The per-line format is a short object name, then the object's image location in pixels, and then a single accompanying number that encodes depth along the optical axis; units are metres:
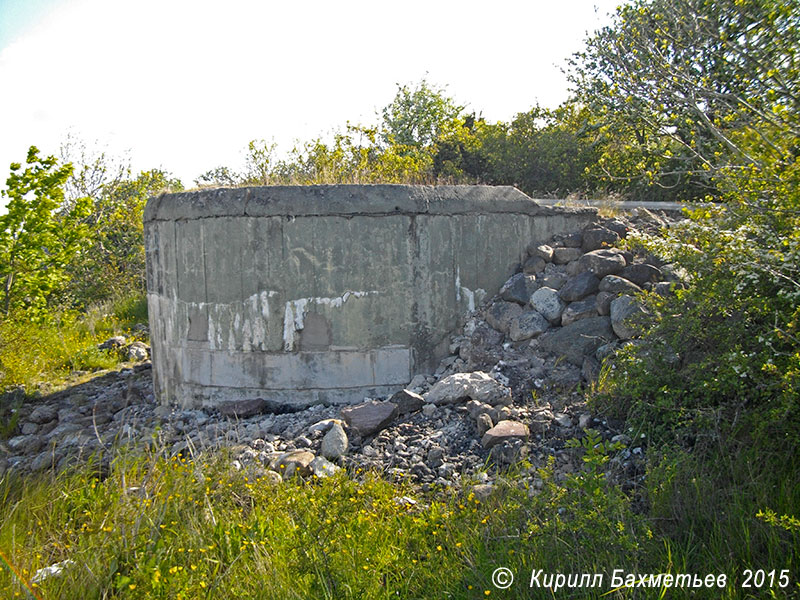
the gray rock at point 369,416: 4.91
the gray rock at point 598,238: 6.24
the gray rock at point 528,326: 5.75
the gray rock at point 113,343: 9.80
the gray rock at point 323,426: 5.08
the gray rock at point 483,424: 4.62
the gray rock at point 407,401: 5.18
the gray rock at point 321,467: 4.35
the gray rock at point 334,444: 4.68
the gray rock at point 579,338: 5.41
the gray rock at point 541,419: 4.54
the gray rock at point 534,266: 6.24
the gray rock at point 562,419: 4.55
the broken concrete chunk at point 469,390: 5.01
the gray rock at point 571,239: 6.40
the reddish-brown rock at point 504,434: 4.42
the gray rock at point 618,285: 5.55
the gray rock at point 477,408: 4.82
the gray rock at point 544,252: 6.29
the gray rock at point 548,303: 5.82
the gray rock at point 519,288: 6.05
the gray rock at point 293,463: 4.39
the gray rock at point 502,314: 5.92
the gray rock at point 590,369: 5.05
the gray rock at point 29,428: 6.75
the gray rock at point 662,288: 5.41
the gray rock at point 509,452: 4.24
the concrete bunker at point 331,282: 5.90
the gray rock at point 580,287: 5.77
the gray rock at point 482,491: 3.75
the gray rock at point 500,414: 4.76
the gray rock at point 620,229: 6.40
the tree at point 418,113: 19.20
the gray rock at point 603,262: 5.83
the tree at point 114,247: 13.00
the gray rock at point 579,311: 5.65
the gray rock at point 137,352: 9.54
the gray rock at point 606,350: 5.18
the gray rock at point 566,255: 6.27
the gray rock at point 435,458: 4.43
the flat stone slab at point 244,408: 5.86
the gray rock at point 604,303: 5.55
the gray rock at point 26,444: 6.01
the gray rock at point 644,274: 5.75
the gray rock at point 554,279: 6.06
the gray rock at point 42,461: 5.20
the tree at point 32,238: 8.73
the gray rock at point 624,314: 5.14
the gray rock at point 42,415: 6.95
